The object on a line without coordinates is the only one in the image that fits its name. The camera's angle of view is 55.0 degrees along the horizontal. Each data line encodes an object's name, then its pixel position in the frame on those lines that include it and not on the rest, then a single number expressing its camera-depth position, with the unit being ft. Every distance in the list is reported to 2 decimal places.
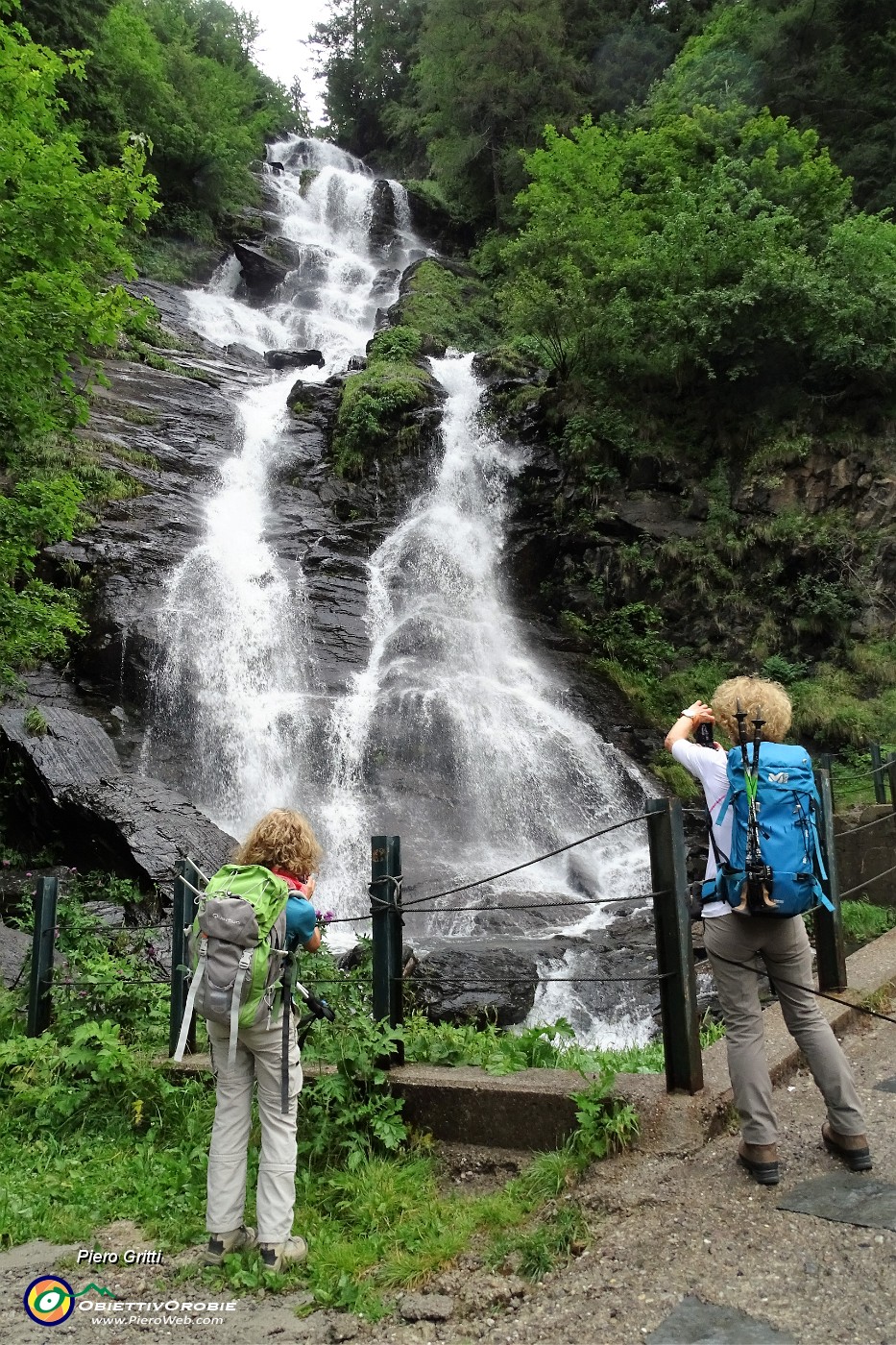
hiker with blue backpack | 9.85
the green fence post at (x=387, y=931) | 13.01
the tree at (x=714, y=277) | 51.42
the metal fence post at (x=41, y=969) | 17.46
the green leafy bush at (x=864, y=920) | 22.62
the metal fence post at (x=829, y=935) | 14.61
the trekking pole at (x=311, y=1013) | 11.30
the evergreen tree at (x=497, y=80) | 95.55
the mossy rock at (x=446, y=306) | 85.15
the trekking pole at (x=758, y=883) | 9.75
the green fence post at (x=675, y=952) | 11.29
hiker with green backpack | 9.95
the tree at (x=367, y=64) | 136.15
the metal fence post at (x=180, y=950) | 15.69
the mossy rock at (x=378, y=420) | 62.39
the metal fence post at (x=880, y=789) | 29.22
